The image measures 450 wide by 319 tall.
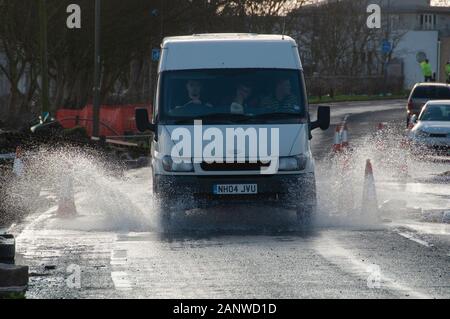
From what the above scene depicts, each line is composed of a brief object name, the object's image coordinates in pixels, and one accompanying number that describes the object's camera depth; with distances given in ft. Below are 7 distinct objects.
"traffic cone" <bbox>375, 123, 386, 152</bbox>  123.13
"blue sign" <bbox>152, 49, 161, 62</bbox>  168.34
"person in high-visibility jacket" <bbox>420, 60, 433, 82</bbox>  217.56
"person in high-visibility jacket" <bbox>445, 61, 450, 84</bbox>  218.63
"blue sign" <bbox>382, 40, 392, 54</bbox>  306.37
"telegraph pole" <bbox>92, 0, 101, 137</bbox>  146.30
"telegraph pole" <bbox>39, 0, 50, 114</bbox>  143.64
